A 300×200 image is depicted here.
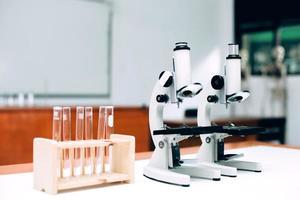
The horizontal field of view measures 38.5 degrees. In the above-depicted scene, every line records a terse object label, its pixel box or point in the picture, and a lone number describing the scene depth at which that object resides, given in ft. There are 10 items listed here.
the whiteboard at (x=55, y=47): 15.47
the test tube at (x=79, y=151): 5.24
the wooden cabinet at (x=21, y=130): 13.08
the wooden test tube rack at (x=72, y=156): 4.72
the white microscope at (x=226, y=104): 6.21
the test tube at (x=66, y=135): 5.12
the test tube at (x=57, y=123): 5.18
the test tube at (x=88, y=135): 5.29
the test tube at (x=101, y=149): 5.33
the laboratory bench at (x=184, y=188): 4.78
